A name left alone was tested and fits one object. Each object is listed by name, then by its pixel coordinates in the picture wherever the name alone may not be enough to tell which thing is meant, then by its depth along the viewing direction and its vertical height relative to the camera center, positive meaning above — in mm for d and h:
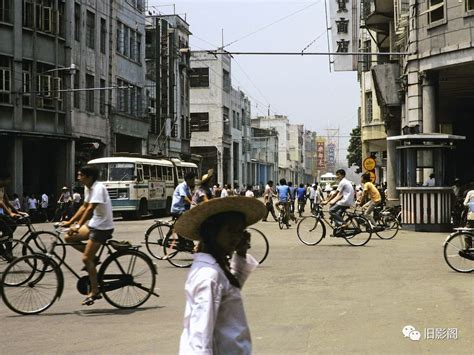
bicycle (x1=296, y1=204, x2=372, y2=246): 16875 -1266
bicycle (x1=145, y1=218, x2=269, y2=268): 13180 -1285
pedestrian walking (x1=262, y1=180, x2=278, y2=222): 30745 -664
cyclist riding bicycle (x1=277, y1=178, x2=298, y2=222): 25984 -682
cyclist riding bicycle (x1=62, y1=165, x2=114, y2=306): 8516 -568
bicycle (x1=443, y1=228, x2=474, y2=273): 11602 -1245
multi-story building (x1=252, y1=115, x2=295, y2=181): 124000 +8964
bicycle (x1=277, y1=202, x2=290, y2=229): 25203 -1330
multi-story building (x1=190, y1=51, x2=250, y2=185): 71188 +7330
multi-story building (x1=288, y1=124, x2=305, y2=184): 131250 +6070
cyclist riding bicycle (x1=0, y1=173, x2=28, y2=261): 12508 -632
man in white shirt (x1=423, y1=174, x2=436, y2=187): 21094 -88
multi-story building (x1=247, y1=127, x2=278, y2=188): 95912 +3520
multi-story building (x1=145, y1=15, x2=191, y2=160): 52500 +7873
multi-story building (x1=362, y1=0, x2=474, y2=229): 21047 +3802
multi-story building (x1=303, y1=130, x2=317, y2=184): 151188 +5307
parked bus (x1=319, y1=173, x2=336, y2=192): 78250 +27
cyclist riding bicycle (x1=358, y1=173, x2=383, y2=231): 18002 -568
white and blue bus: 31031 -131
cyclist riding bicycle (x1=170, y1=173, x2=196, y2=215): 14536 -365
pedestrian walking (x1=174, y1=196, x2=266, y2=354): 2959 -444
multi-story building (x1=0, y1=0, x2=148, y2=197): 31719 +5035
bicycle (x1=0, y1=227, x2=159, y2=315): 8617 -1280
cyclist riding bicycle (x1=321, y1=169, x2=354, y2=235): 16922 -548
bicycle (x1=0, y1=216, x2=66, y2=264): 11086 -1038
